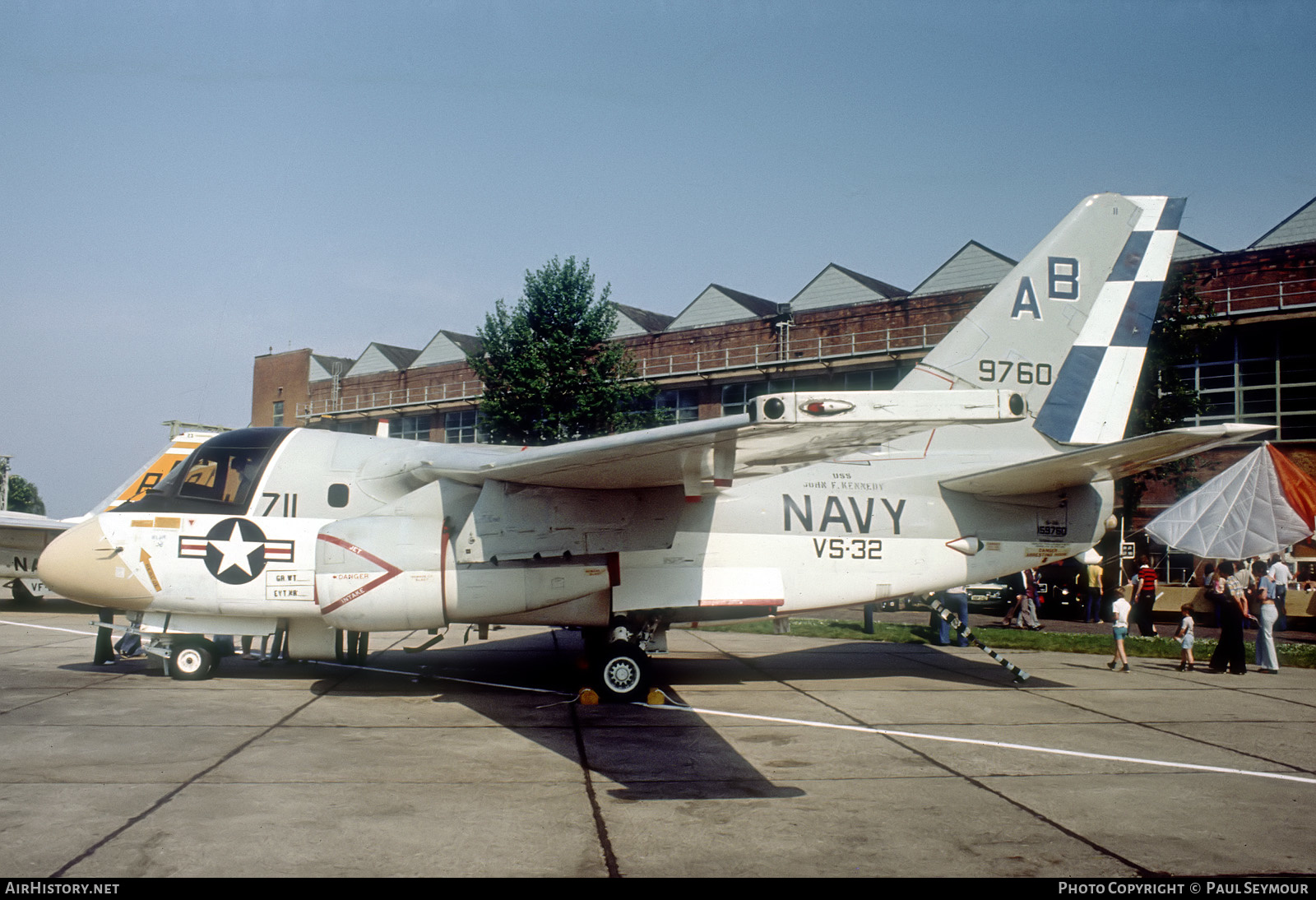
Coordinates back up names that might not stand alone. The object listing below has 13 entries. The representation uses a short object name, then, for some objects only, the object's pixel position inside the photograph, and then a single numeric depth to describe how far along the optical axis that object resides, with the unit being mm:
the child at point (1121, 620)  13391
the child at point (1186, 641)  13844
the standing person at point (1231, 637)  13750
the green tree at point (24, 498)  98312
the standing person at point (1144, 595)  17719
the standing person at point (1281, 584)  22719
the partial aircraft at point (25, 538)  21828
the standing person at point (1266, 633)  13875
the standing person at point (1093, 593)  26297
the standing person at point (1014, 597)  22953
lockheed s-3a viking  10117
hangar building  32469
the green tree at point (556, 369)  28000
